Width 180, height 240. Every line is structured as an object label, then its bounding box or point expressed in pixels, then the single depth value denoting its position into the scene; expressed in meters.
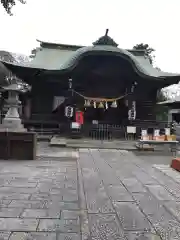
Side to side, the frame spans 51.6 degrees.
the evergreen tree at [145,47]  28.92
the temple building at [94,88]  11.54
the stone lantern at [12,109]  8.05
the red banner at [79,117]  11.44
